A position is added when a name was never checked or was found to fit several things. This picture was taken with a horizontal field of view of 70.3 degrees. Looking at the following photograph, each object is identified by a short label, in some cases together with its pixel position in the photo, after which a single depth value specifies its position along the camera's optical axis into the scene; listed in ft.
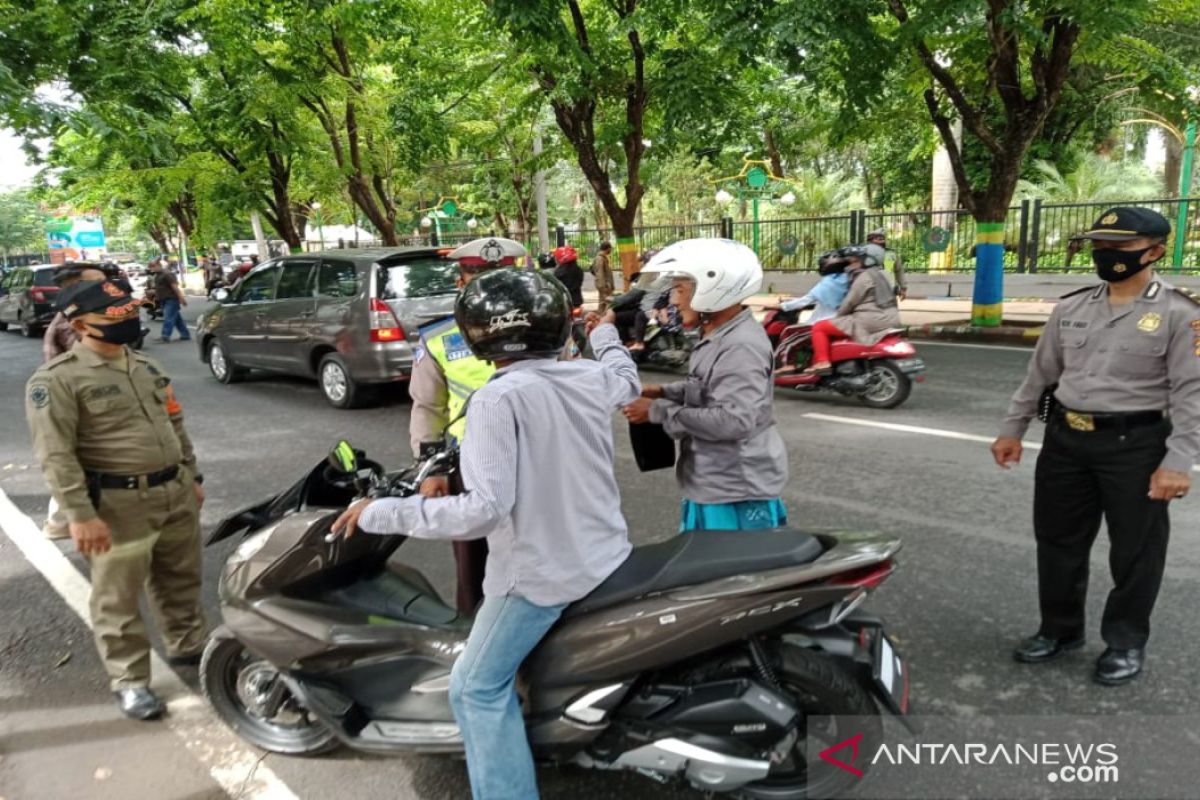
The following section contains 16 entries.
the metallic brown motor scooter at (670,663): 7.02
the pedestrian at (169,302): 50.39
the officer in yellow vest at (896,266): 36.57
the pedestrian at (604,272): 49.35
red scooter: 24.79
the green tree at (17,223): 246.27
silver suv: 26.27
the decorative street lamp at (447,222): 108.87
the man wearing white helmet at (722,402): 9.07
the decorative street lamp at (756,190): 75.93
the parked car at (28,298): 56.90
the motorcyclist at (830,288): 26.00
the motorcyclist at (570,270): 40.88
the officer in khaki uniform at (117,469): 9.62
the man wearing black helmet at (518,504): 6.53
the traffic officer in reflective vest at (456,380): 10.03
